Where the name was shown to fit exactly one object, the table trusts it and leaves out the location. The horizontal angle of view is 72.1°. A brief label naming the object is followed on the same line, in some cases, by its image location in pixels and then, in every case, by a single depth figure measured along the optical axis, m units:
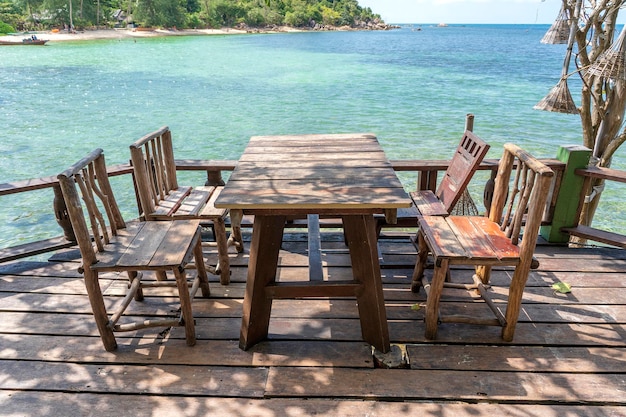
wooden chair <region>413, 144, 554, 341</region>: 2.24
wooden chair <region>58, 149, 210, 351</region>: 2.24
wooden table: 2.07
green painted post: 3.40
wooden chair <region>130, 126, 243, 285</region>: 2.83
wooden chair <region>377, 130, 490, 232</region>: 2.93
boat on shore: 43.97
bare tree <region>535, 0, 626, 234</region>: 4.07
